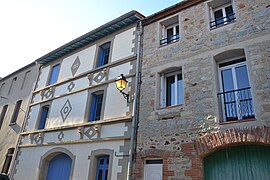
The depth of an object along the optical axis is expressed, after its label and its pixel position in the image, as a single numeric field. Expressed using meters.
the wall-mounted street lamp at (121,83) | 7.52
